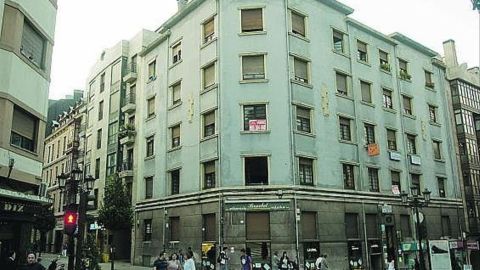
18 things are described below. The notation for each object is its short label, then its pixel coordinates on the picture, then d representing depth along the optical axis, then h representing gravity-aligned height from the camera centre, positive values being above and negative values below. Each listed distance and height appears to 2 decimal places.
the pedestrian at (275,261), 22.73 -1.09
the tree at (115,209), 31.33 +2.22
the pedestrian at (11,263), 12.81 -0.56
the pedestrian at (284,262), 21.11 -1.09
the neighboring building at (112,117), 35.94 +10.43
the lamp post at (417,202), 21.60 +1.69
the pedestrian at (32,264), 9.23 -0.44
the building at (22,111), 13.67 +4.23
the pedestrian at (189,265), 17.02 -0.91
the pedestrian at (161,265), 17.64 -0.93
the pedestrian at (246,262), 21.03 -1.03
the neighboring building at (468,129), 37.41 +9.00
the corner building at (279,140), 24.45 +5.92
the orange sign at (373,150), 28.17 +5.33
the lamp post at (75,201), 13.71 +1.24
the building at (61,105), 60.62 +18.07
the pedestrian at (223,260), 22.20 -0.98
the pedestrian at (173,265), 16.45 -0.89
